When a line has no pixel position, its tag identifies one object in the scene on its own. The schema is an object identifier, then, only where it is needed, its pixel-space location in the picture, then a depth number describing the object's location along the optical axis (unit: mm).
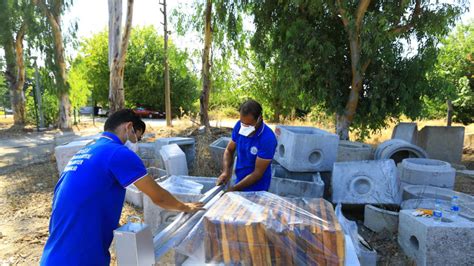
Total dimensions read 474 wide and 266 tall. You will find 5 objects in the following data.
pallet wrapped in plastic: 1597
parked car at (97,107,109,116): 28727
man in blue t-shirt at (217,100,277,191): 3188
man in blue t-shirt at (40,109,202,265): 1971
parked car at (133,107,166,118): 26703
